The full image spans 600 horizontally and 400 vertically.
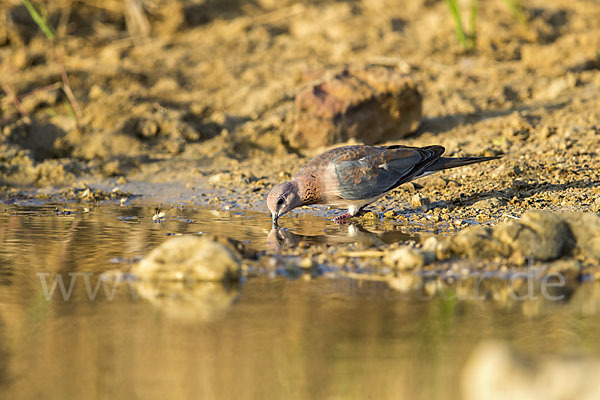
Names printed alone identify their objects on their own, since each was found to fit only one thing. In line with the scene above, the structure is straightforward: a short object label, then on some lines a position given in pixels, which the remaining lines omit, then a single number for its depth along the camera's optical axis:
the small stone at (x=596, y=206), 10.45
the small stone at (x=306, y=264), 8.20
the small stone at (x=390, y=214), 11.28
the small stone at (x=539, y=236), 8.19
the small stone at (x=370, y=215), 11.32
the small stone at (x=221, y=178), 13.42
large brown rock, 14.35
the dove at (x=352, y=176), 10.67
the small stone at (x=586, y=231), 8.21
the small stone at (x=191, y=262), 7.66
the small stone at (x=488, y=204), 11.05
